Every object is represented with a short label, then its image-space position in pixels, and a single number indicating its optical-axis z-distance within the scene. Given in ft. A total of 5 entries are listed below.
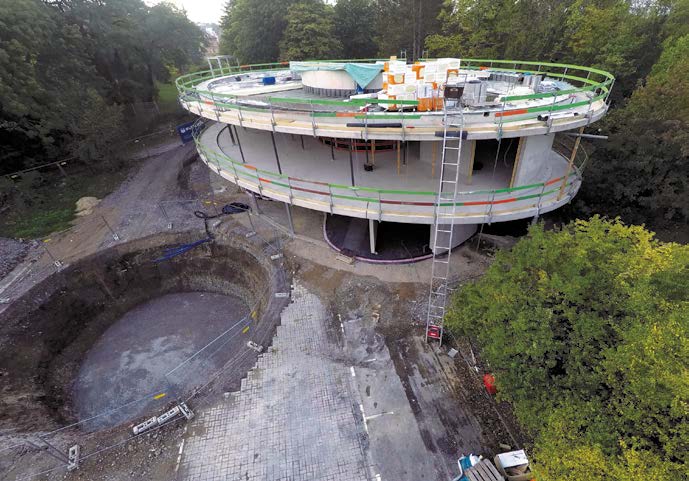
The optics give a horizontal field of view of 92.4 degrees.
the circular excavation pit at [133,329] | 51.80
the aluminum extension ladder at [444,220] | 43.96
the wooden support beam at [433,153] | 57.36
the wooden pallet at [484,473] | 29.60
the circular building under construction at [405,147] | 46.09
